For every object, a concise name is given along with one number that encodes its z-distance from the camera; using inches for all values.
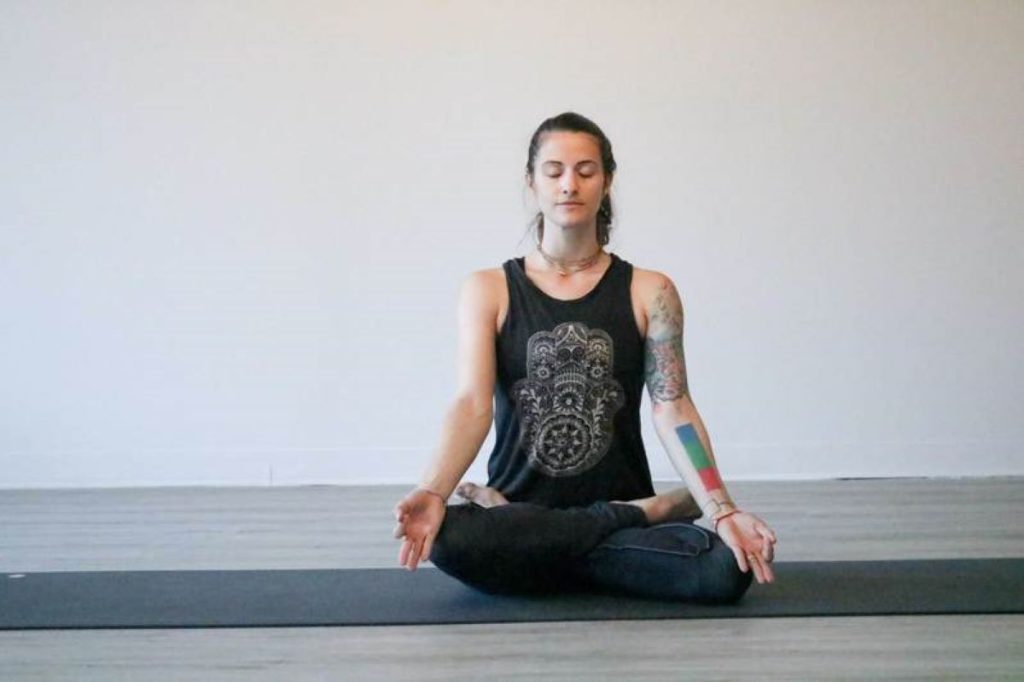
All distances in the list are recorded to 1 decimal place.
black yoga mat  97.7
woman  100.8
